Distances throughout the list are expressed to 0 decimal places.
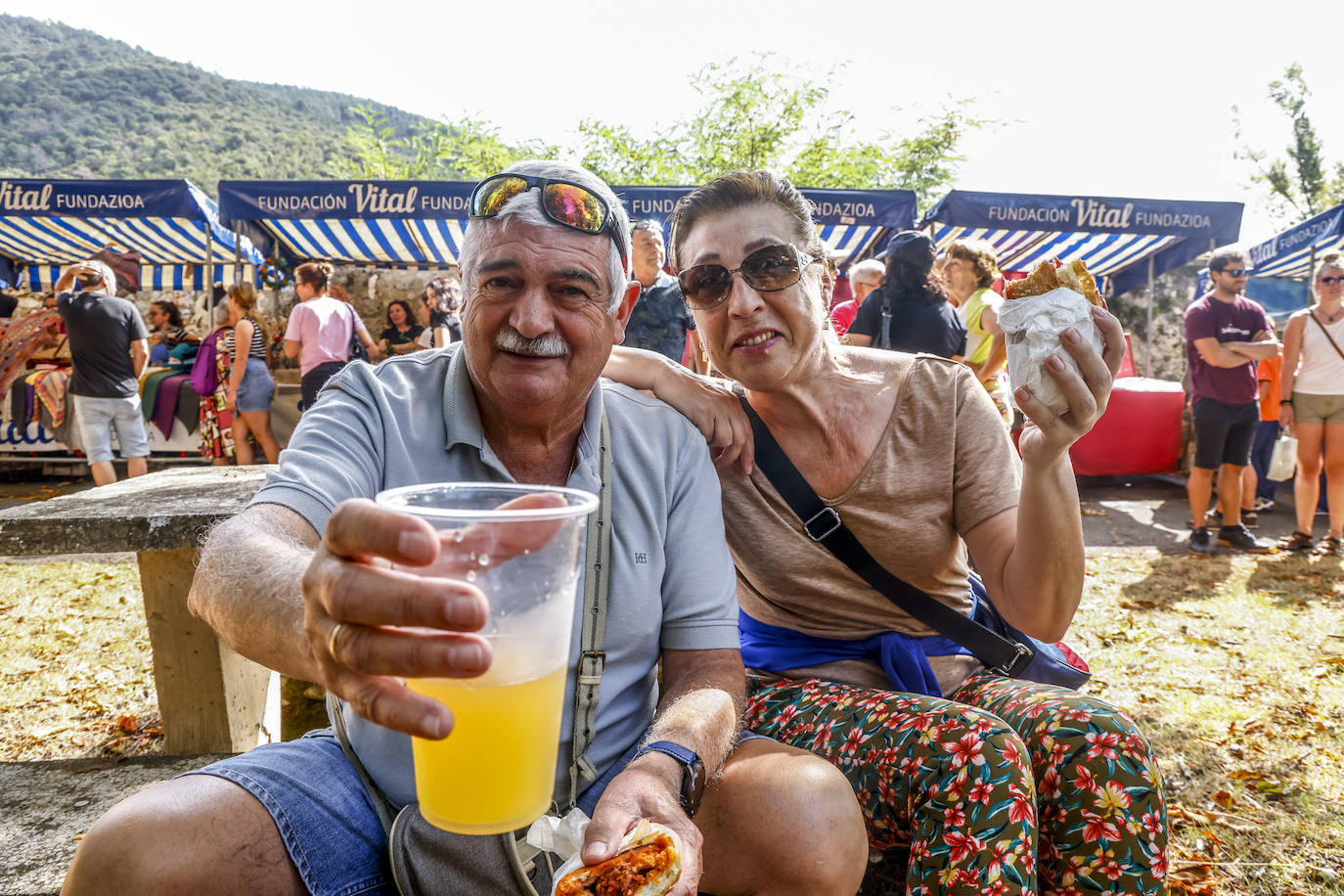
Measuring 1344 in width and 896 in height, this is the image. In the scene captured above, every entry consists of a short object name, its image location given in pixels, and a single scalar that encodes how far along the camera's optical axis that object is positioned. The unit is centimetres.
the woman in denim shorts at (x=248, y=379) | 724
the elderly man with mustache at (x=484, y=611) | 74
